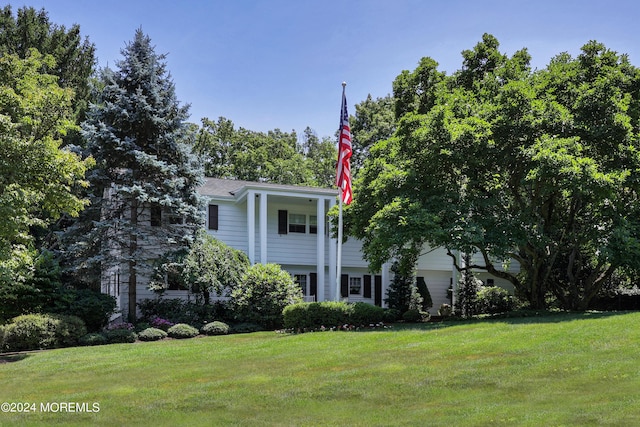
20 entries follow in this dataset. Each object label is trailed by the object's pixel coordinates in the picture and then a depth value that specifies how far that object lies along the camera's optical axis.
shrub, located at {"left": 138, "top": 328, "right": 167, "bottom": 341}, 18.61
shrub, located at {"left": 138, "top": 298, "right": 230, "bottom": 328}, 22.25
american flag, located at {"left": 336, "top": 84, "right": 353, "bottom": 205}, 19.17
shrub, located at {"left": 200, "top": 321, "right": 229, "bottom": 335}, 20.22
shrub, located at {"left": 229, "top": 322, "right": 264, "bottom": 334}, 21.03
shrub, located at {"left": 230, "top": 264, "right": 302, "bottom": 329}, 22.06
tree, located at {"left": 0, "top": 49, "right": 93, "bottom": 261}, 14.10
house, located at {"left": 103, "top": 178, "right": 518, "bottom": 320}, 25.98
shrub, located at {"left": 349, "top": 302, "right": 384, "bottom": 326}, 19.45
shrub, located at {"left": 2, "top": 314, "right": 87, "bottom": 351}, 16.81
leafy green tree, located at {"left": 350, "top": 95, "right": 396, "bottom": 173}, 43.53
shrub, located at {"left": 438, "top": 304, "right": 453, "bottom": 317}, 27.11
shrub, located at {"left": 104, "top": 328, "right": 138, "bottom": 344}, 18.30
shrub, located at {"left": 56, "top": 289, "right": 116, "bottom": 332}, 19.27
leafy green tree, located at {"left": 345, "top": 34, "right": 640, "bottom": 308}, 18.20
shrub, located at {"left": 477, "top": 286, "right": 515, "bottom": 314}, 27.14
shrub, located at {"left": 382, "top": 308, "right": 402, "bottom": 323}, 20.77
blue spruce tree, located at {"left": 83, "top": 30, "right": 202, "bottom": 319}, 21.92
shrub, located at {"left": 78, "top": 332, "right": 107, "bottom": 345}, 17.67
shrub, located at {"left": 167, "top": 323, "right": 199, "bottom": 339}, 19.41
